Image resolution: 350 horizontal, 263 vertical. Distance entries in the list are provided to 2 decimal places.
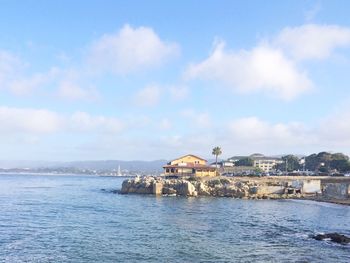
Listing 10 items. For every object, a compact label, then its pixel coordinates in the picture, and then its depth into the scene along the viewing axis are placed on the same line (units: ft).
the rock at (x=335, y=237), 148.68
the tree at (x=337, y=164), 574.19
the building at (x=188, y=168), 452.35
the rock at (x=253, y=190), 341.41
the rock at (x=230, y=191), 340.39
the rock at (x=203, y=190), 343.67
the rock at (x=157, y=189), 347.09
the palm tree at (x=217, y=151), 545.03
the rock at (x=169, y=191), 342.01
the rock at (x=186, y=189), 333.27
